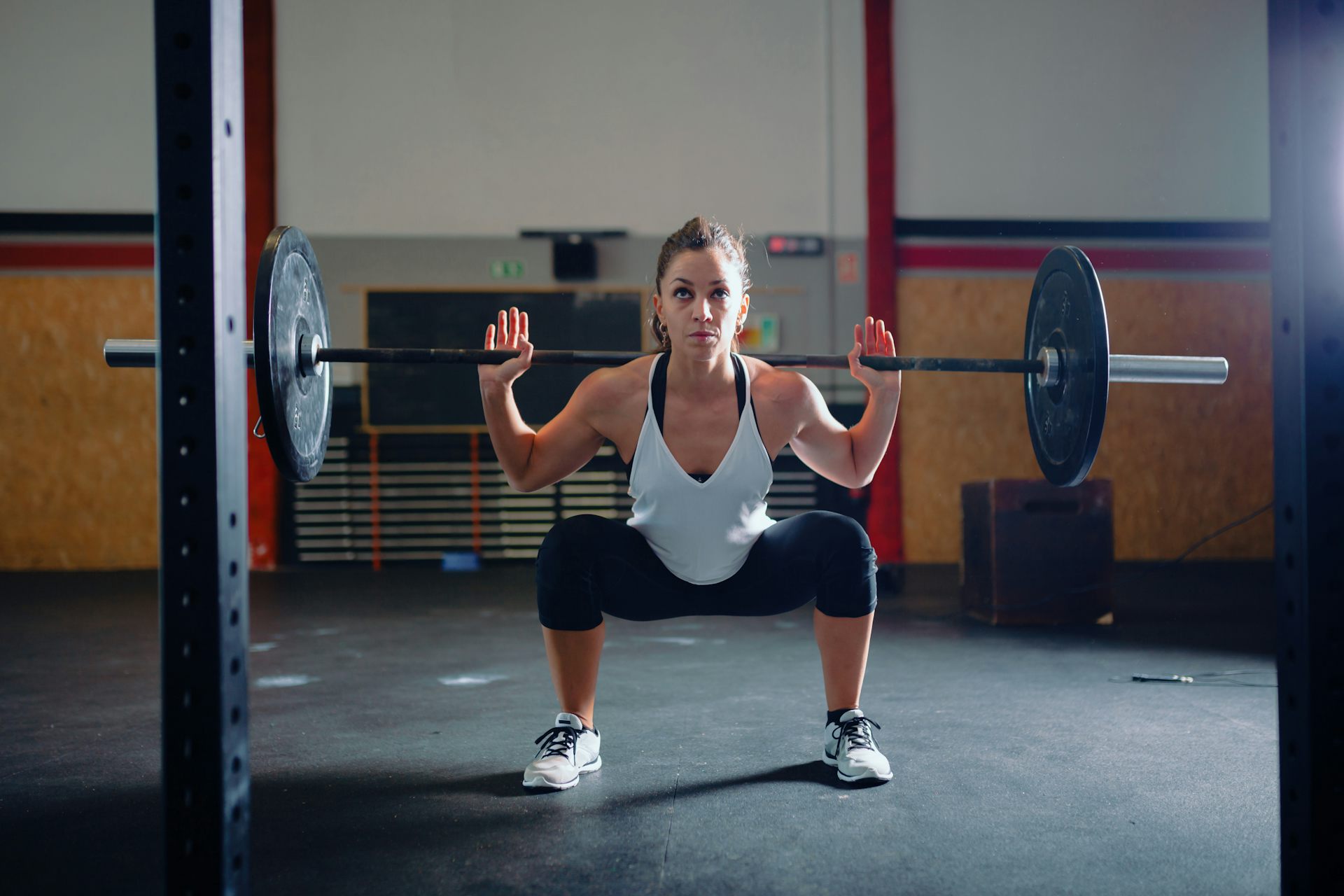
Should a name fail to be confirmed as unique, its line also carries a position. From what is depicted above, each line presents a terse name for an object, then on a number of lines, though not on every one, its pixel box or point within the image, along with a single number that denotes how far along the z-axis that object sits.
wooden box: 3.25
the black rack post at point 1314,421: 0.86
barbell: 1.36
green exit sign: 5.18
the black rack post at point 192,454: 0.83
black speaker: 5.14
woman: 1.61
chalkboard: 5.08
